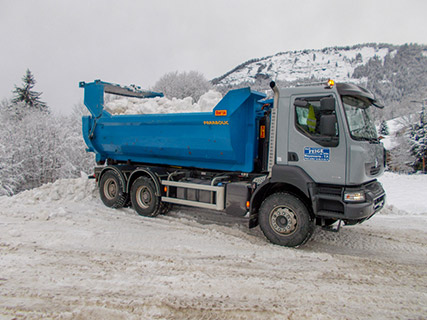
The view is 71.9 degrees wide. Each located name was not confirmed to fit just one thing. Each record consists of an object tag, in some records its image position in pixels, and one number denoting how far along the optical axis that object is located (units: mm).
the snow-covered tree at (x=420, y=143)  33688
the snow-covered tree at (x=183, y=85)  29016
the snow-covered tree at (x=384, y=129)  65000
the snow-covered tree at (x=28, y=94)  37500
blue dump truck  4570
